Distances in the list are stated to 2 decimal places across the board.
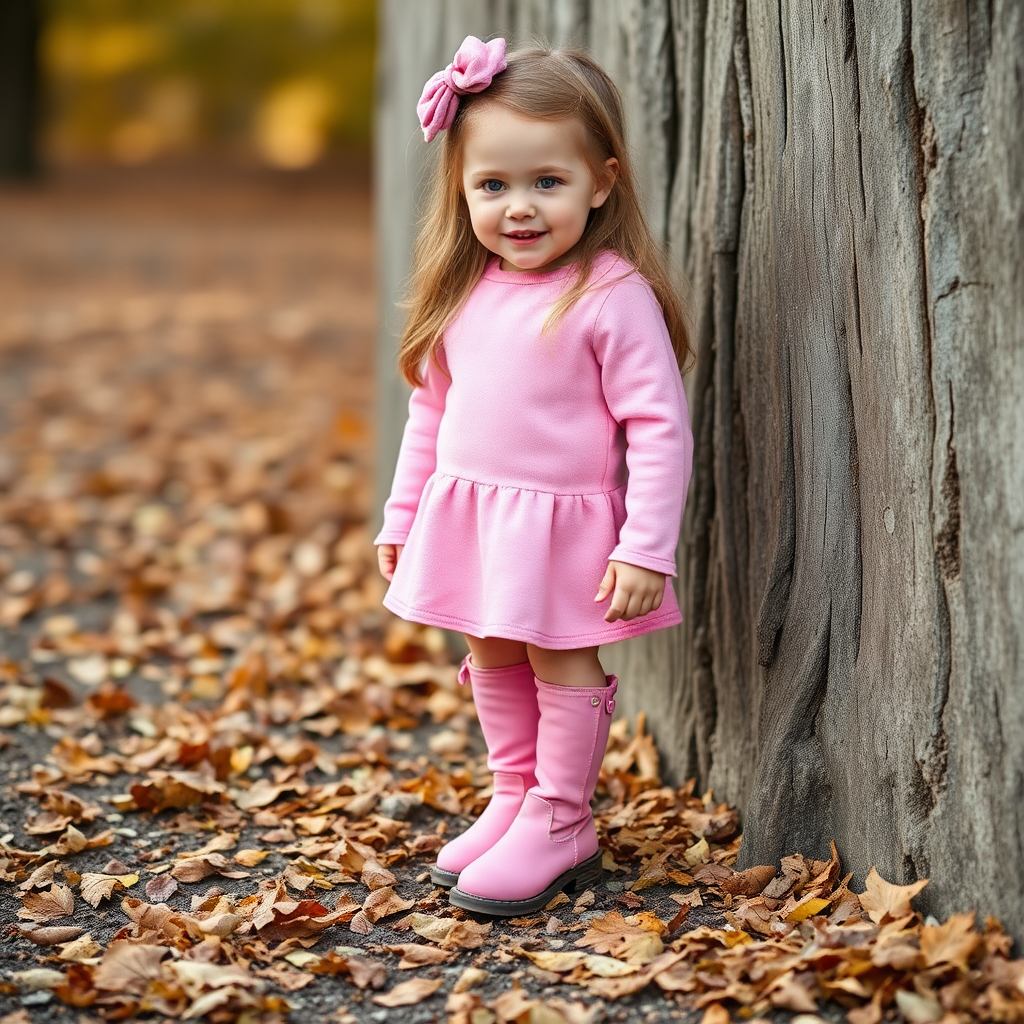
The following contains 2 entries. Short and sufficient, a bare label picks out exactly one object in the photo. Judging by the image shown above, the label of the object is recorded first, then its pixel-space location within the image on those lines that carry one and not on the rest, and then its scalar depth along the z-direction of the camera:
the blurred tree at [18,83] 18.06
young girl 2.38
